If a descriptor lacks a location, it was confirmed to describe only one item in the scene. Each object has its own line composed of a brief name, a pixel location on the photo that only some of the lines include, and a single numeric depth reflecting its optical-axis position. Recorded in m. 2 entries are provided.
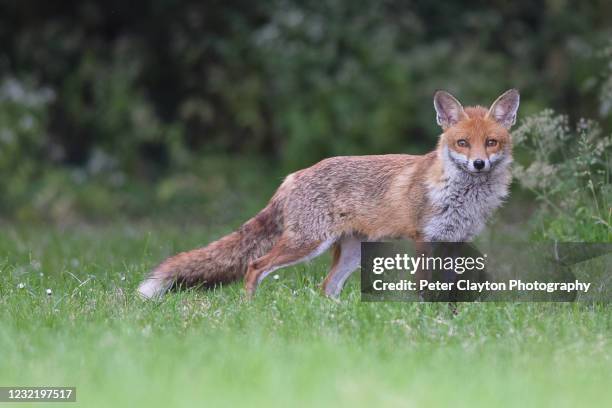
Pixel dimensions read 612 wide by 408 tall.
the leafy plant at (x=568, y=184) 15.77
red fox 14.15
